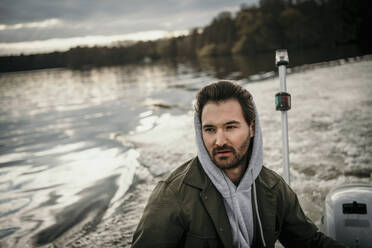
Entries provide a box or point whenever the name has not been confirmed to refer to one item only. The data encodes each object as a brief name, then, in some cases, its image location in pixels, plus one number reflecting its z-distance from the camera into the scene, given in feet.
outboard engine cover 7.15
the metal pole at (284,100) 9.24
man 5.76
